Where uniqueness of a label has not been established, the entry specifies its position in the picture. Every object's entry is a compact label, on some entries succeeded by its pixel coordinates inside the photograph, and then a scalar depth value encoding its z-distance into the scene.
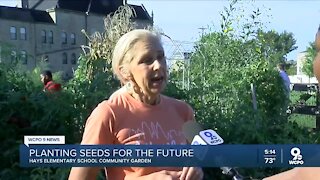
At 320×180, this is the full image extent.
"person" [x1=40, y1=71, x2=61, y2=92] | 3.66
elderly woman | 1.51
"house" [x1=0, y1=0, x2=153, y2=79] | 47.22
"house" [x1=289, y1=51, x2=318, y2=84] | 40.75
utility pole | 4.08
